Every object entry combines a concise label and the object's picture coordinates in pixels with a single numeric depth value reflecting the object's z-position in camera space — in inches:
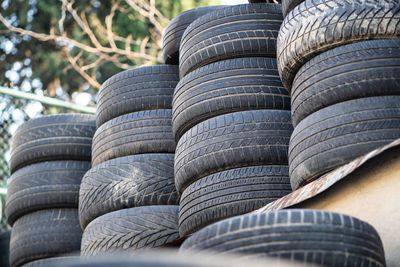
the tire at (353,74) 230.2
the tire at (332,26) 237.1
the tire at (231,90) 284.3
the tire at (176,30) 349.8
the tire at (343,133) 222.2
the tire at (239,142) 271.1
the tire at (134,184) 317.3
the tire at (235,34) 295.1
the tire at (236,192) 264.7
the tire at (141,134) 328.4
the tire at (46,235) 361.7
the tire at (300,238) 155.2
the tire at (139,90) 339.0
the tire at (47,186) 369.4
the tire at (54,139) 376.9
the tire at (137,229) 305.4
